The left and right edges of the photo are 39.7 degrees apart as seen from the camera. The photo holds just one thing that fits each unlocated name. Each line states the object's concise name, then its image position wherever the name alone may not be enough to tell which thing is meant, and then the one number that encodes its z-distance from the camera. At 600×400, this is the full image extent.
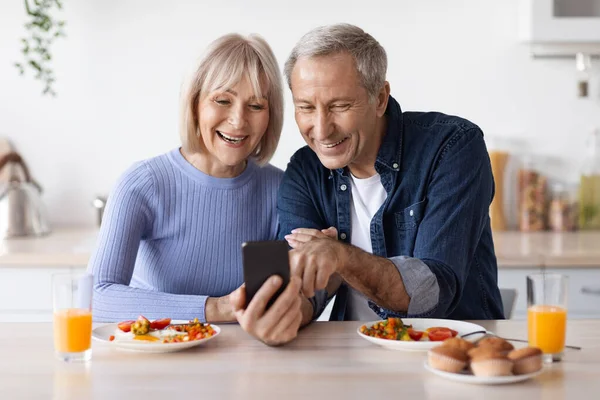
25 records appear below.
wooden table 1.27
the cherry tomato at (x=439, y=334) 1.53
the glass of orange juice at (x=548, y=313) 1.41
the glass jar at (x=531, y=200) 3.33
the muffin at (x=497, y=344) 1.33
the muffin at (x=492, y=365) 1.28
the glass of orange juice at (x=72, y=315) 1.42
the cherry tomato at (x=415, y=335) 1.53
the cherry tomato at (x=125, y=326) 1.57
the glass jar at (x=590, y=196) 3.34
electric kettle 3.13
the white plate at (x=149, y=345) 1.46
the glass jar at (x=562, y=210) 3.30
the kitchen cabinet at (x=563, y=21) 3.06
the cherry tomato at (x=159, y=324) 1.58
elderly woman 1.99
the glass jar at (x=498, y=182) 3.31
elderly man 1.82
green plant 3.22
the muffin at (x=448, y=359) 1.31
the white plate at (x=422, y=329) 1.47
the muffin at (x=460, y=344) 1.34
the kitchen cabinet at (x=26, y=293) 2.81
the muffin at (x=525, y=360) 1.30
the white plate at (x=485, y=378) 1.28
